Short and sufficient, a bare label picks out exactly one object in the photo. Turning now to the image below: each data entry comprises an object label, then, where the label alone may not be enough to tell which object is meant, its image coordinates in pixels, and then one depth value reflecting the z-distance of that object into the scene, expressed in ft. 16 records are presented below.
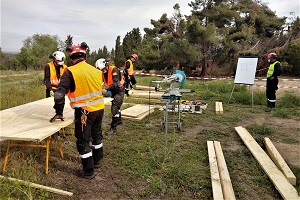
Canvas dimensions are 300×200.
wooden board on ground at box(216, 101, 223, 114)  25.63
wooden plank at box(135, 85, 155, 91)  39.21
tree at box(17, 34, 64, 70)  169.48
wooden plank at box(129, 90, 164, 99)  32.27
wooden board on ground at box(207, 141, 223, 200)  10.41
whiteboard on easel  29.55
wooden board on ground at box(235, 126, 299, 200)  10.61
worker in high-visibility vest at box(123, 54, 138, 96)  29.50
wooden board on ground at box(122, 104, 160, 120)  23.16
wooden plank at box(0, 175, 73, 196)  10.46
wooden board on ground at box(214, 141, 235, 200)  10.39
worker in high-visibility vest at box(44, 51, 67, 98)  17.06
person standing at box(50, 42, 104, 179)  10.92
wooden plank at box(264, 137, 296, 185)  11.77
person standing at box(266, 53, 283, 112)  26.53
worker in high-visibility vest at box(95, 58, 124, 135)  17.60
